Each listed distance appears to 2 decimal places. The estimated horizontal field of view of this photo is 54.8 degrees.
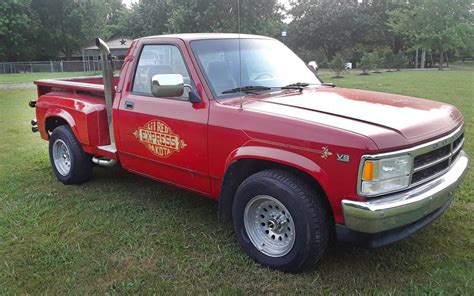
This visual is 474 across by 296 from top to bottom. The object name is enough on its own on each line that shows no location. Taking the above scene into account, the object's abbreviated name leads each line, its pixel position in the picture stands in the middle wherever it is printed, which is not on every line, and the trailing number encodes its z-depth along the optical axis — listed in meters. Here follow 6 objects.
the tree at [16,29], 45.16
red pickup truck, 3.06
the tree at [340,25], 47.00
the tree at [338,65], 26.47
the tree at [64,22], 50.19
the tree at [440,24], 36.44
